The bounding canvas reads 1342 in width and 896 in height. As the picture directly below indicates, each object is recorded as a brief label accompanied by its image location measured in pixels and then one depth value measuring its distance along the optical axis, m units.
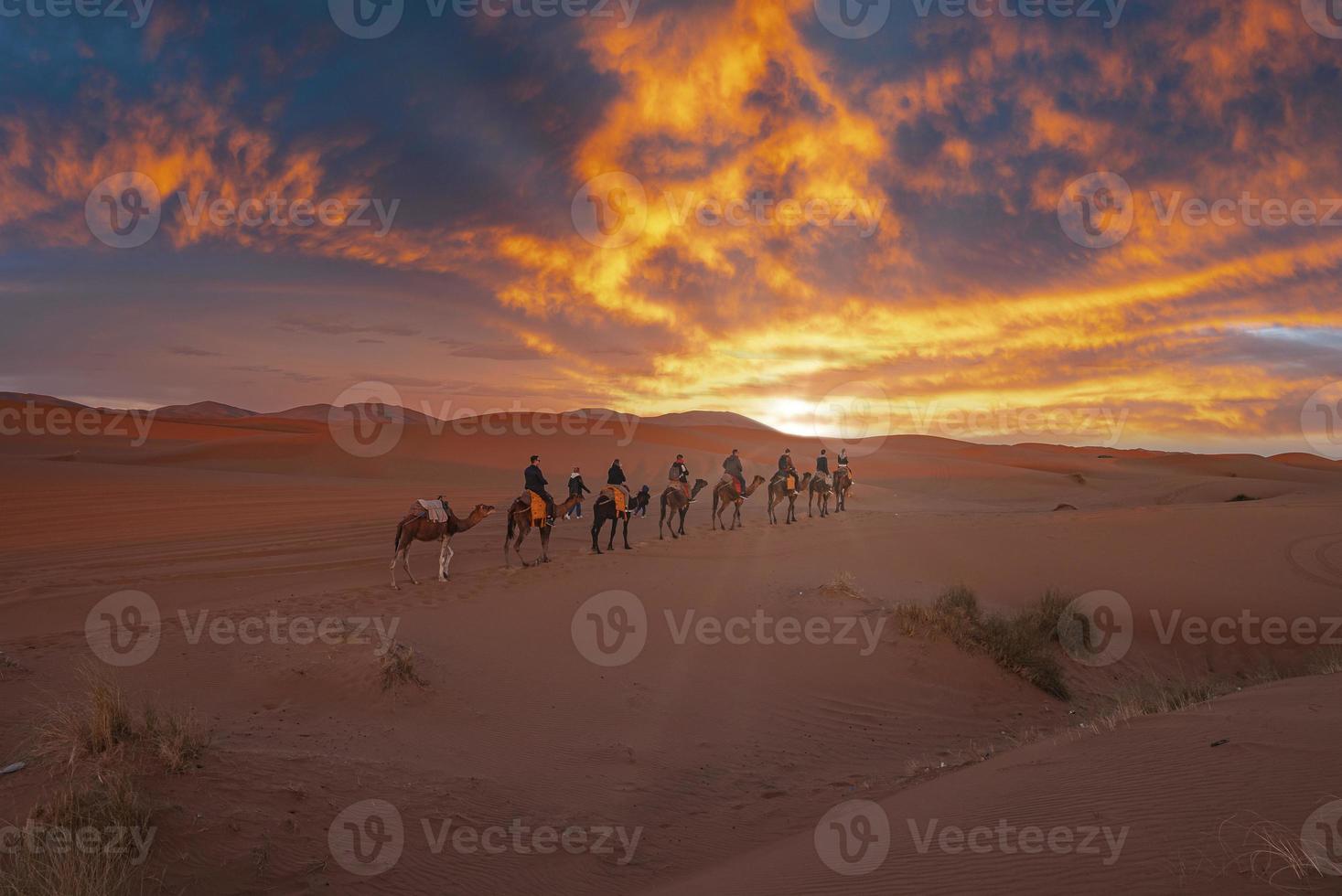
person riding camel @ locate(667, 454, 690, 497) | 22.92
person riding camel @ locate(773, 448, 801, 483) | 26.75
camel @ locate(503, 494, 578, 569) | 17.44
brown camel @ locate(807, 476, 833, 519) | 29.08
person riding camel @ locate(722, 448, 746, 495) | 24.88
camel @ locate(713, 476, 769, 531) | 25.08
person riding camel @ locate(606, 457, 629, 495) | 21.15
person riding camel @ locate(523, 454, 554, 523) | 17.88
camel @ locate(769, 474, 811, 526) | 26.52
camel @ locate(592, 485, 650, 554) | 19.75
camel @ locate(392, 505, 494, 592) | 15.27
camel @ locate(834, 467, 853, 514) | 31.78
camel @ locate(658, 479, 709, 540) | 22.83
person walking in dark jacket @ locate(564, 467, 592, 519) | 19.31
